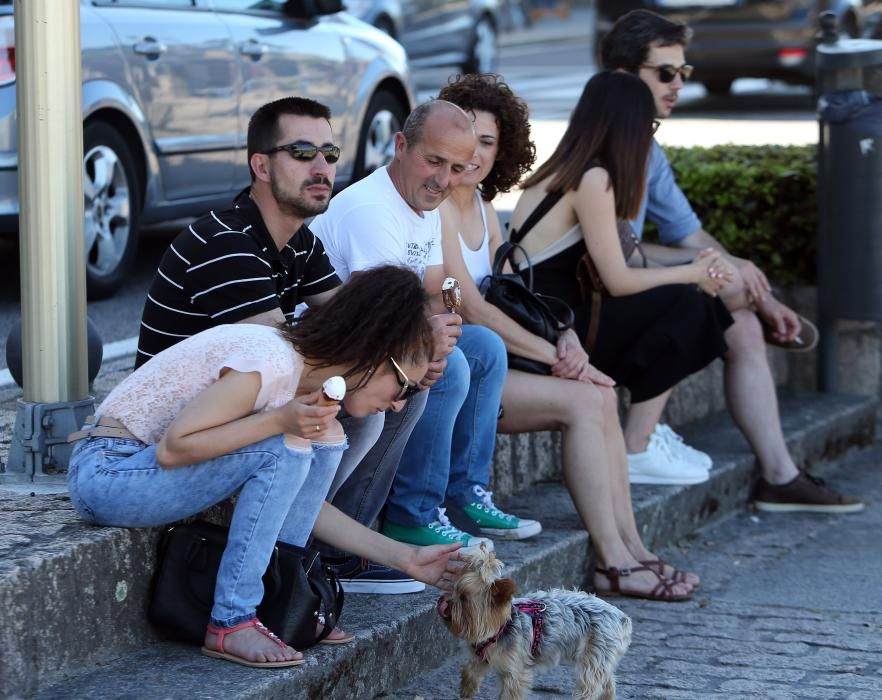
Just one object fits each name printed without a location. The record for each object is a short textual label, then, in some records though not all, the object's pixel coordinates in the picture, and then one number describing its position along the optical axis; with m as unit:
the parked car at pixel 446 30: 29.34
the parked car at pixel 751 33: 29.23
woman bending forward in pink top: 6.66
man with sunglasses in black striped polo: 7.45
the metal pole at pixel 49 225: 7.58
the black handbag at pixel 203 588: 7.03
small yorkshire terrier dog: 7.13
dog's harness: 7.28
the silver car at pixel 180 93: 12.90
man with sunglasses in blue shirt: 11.33
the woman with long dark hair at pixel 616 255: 10.30
